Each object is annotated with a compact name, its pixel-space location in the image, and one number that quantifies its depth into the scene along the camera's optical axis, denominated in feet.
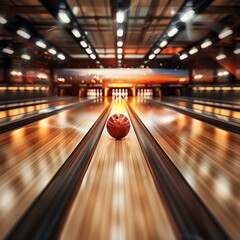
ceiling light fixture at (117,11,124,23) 18.03
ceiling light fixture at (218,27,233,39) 23.91
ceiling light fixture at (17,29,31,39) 23.94
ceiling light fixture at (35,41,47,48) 29.02
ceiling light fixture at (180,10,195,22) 17.51
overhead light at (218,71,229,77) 38.36
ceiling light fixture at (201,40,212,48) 29.50
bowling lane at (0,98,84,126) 15.92
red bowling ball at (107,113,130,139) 9.61
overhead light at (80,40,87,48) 28.68
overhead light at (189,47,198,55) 34.24
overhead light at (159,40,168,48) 28.20
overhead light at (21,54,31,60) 38.25
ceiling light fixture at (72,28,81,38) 23.91
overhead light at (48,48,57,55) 33.52
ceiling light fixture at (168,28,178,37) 22.75
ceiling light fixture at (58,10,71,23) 18.01
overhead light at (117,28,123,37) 23.37
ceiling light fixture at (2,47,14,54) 32.76
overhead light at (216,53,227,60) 37.04
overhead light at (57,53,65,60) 38.14
